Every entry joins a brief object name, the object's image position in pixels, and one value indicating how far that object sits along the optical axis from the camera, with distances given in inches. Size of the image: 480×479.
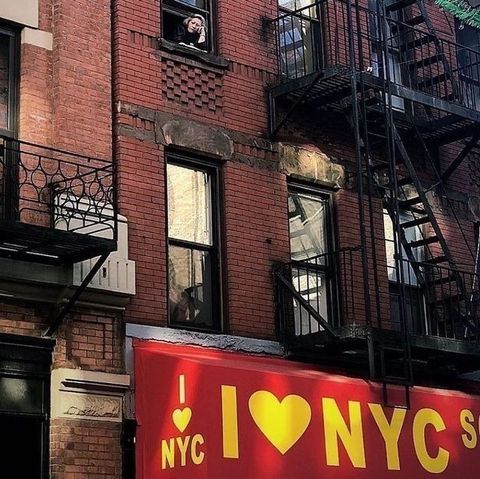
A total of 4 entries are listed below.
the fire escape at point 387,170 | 556.1
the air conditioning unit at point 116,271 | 476.4
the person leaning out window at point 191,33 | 574.7
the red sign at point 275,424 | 476.4
